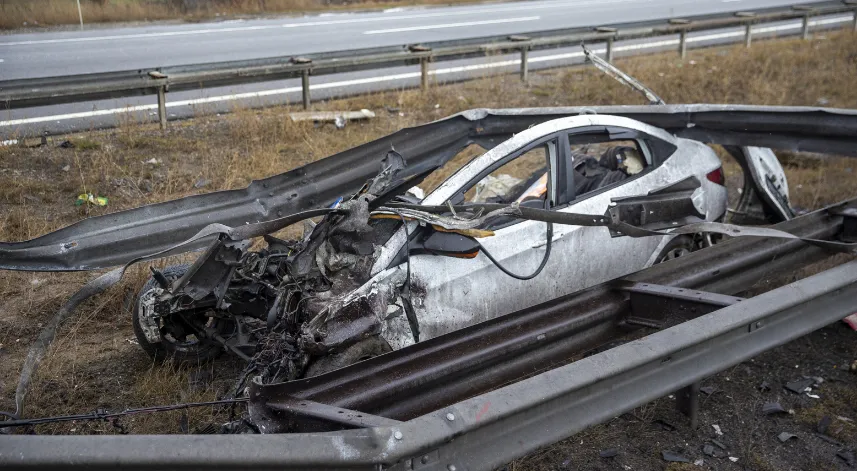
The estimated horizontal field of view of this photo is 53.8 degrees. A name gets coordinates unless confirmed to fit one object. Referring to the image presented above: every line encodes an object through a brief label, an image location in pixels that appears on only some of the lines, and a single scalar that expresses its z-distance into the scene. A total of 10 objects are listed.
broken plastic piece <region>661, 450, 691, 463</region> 5.04
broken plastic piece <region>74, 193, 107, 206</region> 8.81
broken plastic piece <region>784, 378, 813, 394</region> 5.89
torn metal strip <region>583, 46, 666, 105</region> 7.61
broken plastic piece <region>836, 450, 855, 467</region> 4.99
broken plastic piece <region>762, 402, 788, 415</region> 5.60
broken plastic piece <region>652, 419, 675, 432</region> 5.42
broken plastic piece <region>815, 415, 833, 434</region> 5.37
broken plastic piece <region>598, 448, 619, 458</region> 5.08
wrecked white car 5.03
